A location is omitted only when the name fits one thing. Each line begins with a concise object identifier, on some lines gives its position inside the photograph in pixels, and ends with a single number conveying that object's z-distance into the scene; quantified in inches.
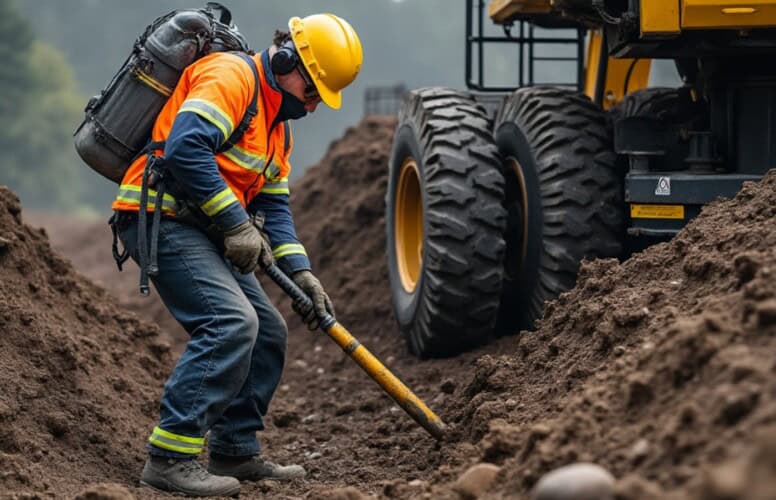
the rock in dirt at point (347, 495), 279.1
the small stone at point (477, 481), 264.9
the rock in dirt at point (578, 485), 201.7
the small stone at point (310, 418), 486.7
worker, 337.3
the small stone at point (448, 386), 459.7
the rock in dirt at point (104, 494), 281.8
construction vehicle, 404.9
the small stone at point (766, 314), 238.5
